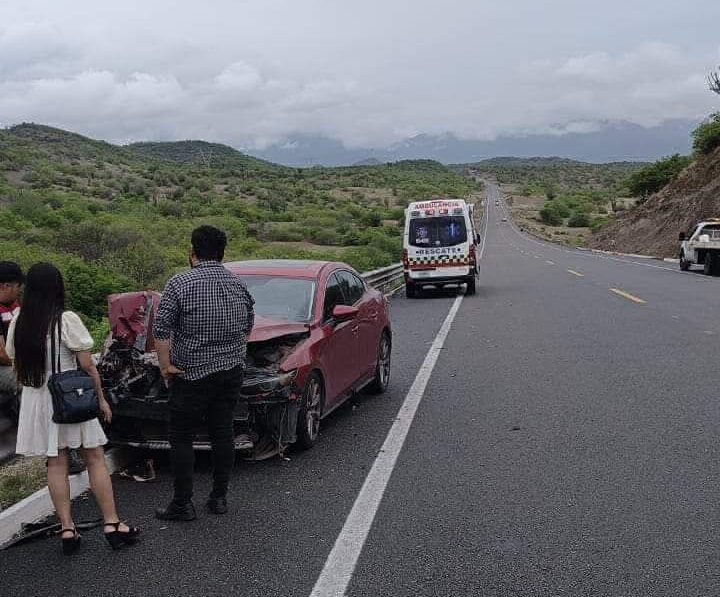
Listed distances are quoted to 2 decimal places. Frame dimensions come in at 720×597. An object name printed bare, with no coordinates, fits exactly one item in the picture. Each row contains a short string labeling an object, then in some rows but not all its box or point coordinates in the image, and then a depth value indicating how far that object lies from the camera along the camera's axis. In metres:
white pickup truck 27.14
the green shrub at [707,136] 54.34
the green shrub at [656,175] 70.00
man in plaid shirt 4.95
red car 6.04
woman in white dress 4.45
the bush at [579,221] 106.05
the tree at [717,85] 53.00
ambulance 20.94
